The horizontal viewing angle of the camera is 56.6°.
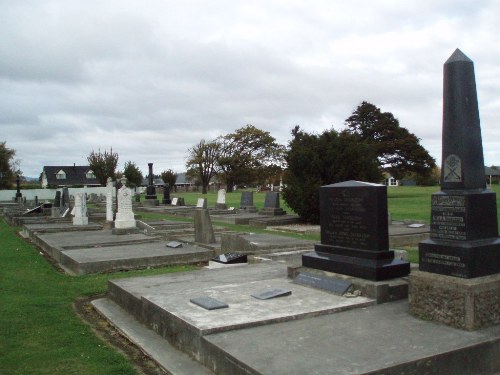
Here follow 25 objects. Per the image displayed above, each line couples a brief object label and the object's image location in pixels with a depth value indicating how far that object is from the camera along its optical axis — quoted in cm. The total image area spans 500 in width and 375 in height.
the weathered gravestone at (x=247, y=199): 2970
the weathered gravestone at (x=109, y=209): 1916
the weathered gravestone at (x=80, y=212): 2003
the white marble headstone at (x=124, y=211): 1623
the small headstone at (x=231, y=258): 966
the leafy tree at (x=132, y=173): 6913
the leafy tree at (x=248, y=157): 7550
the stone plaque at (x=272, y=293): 575
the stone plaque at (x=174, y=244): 1212
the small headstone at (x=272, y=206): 2366
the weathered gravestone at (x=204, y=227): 1332
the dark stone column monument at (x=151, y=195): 3806
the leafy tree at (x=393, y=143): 4812
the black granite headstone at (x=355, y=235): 598
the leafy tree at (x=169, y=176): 8055
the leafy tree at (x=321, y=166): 1975
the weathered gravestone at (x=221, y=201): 2978
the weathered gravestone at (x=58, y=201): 2780
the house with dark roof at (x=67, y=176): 8788
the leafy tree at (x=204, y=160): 7769
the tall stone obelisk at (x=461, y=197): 486
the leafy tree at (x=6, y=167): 6719
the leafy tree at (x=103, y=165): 6950
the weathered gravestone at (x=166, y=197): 3990
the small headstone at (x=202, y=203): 2407
